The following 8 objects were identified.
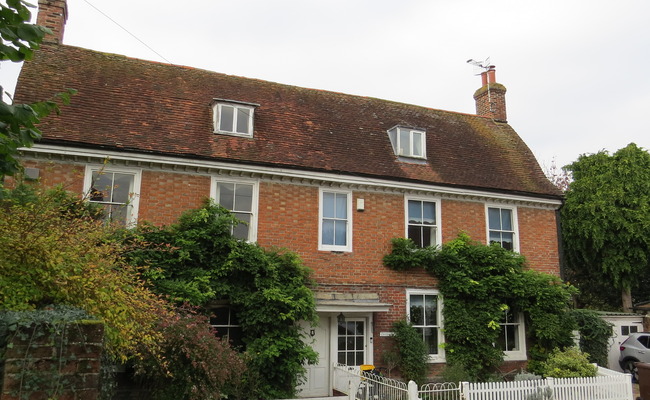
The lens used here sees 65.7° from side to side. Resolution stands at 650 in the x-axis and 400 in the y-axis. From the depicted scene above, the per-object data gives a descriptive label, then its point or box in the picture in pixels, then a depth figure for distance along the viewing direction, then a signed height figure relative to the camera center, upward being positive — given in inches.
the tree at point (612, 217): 956.0 +193.8
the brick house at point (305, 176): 489.7 +141.9
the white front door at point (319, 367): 509.0 -54.8
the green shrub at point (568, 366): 523.2 -49.5
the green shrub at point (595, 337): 663.8 -23.7
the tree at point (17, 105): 172.2 +74.1
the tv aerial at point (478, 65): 801.7 +397.4
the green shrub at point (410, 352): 526.0 -38.4
